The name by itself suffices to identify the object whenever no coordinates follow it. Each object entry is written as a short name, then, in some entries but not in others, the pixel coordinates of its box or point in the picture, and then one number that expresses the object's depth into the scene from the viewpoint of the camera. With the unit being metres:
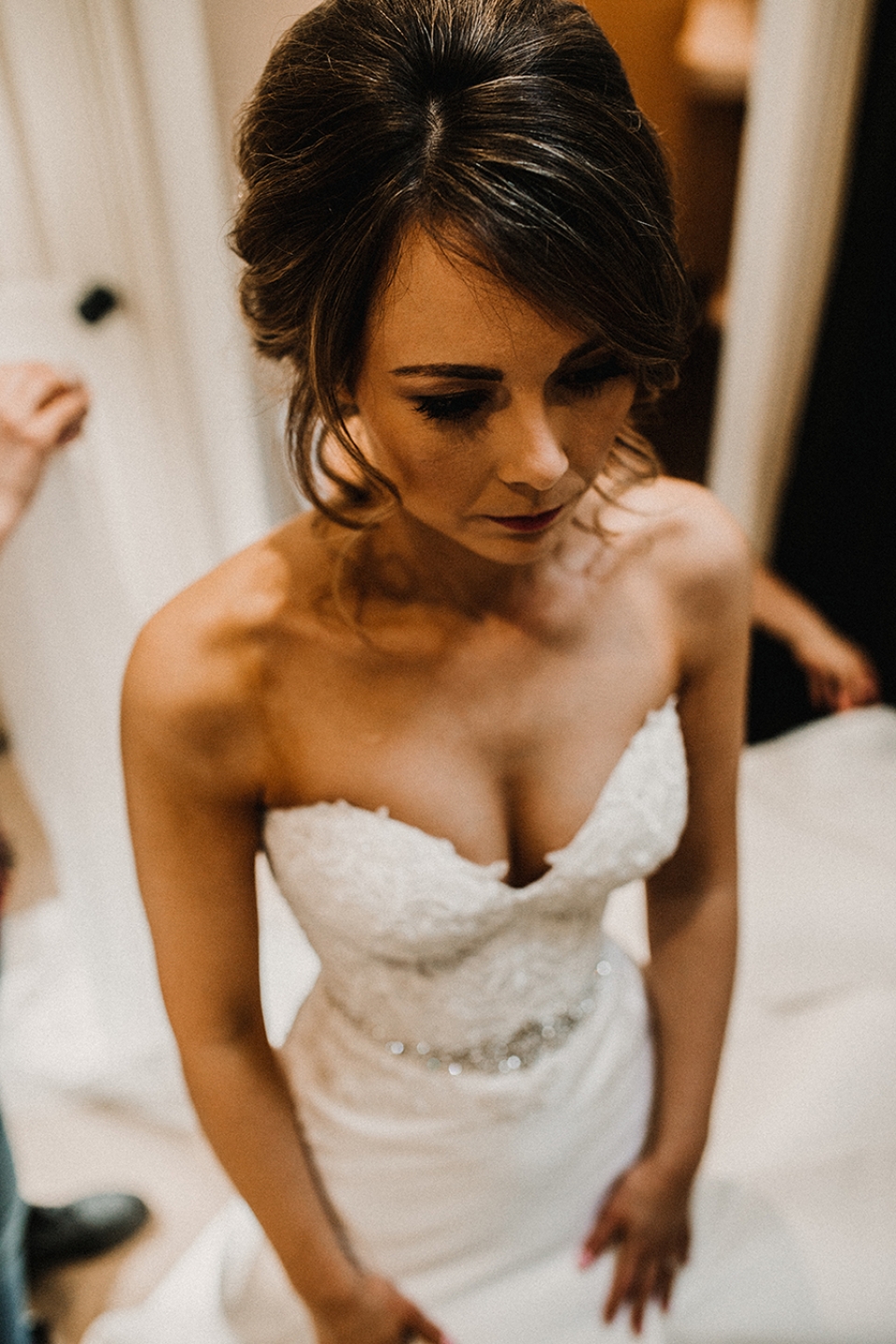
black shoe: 1.40
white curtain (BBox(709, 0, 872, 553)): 1.48
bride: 0.47
